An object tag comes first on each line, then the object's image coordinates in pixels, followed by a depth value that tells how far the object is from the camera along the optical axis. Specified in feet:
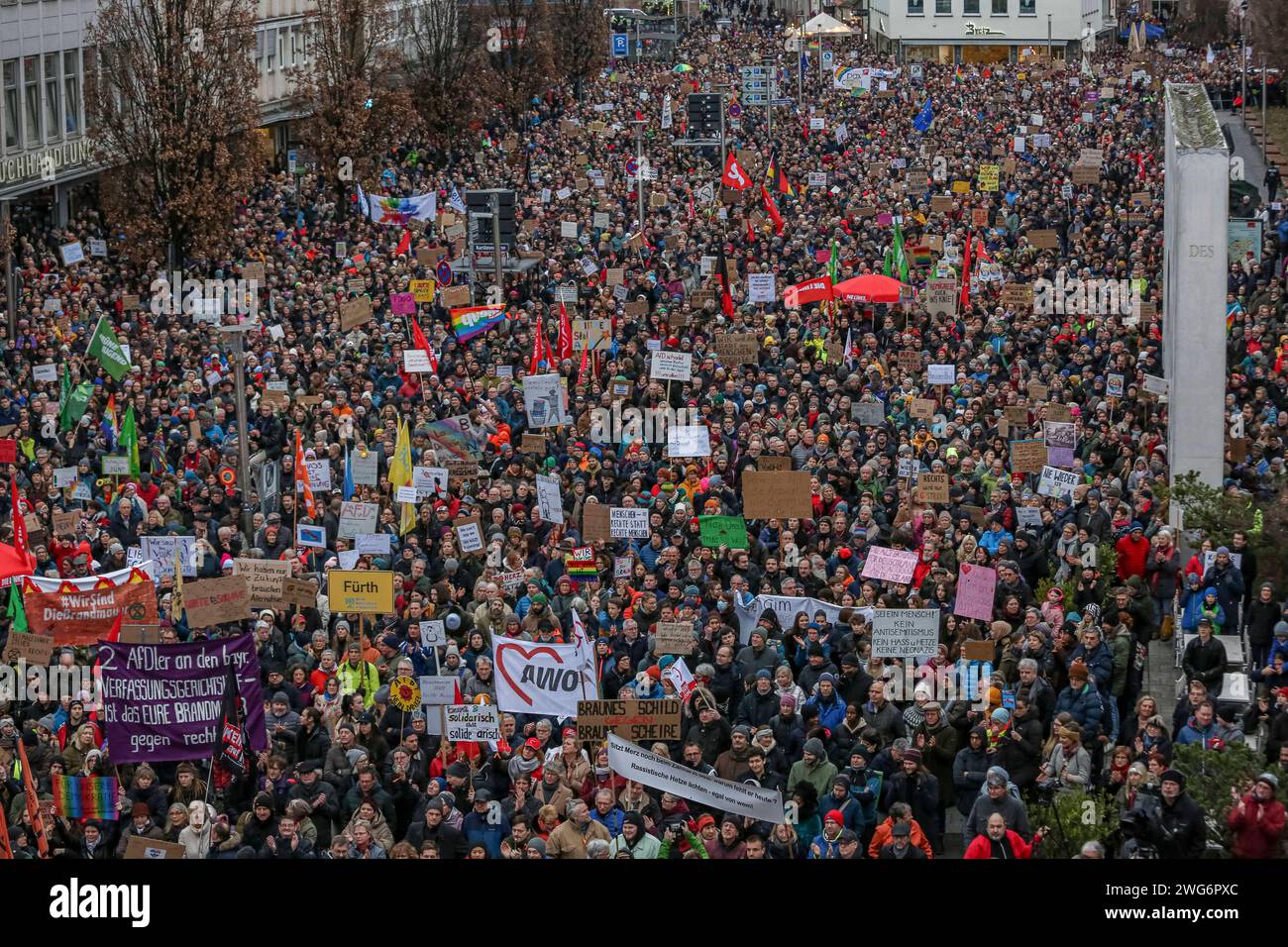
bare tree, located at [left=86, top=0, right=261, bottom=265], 117.08
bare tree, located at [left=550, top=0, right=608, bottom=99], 225.97
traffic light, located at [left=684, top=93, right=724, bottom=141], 139.64
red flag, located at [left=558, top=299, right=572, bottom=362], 82.17
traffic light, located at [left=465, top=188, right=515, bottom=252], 99.55
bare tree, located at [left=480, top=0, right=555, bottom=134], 194.29
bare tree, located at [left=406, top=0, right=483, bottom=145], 176.96
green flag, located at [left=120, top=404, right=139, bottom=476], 67.74
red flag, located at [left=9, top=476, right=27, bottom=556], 55.06
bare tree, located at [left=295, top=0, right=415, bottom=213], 145.38
